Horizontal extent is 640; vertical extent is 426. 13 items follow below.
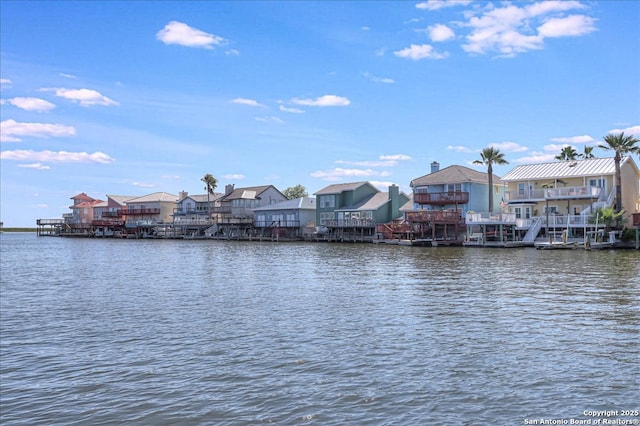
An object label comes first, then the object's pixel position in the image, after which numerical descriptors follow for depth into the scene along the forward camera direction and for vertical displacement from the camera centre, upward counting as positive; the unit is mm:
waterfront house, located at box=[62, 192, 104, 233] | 145625 +3270
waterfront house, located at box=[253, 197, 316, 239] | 98062 +844
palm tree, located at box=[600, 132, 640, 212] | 58094 +7164
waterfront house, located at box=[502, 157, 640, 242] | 59094 +2697
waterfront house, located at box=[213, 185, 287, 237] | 107500 +3486
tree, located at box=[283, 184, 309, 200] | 143375 +7837
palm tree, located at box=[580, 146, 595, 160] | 74375 +8680
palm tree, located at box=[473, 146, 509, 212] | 70812 +7539
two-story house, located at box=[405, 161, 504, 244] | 68006 +2661
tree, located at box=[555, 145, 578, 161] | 74125 +8504
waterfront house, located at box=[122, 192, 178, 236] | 129875 +3341
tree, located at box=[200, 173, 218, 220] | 115750 +8587
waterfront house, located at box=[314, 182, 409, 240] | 84062 +2132
